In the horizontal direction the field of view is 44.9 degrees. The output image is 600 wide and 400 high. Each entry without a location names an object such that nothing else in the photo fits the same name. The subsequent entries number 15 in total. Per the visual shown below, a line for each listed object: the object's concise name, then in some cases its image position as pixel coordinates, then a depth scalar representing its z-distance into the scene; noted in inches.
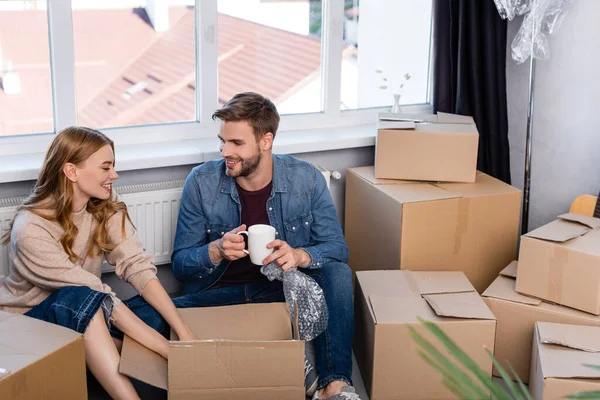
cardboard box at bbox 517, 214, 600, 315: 86.5
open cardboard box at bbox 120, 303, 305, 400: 67.6
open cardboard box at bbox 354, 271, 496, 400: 82.8
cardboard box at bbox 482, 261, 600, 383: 88.9
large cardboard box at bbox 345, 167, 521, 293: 99.7
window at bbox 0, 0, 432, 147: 96.3
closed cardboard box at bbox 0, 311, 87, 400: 59.9
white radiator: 97.5
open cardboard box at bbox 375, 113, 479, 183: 103.6
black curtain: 115.5
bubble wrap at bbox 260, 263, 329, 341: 84.1
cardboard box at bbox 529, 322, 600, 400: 74.6
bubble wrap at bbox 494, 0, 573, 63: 108.9
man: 87.2
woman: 76.5
